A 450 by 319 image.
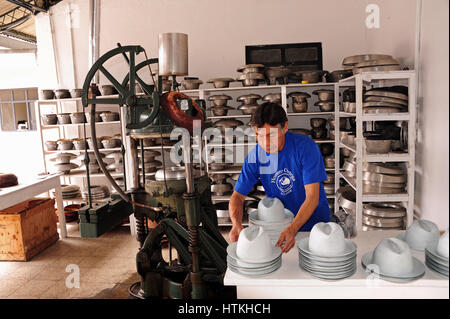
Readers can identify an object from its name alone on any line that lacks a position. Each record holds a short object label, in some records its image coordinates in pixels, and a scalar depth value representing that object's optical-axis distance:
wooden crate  3.92
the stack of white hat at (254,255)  1.29
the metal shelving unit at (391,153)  2.93
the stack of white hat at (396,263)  1.17
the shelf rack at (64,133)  4.91
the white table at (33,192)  3.62
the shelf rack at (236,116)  4.30
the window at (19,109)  7.61
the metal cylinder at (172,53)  1.64
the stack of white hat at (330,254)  1.24
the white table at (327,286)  1.18
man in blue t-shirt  1.85
